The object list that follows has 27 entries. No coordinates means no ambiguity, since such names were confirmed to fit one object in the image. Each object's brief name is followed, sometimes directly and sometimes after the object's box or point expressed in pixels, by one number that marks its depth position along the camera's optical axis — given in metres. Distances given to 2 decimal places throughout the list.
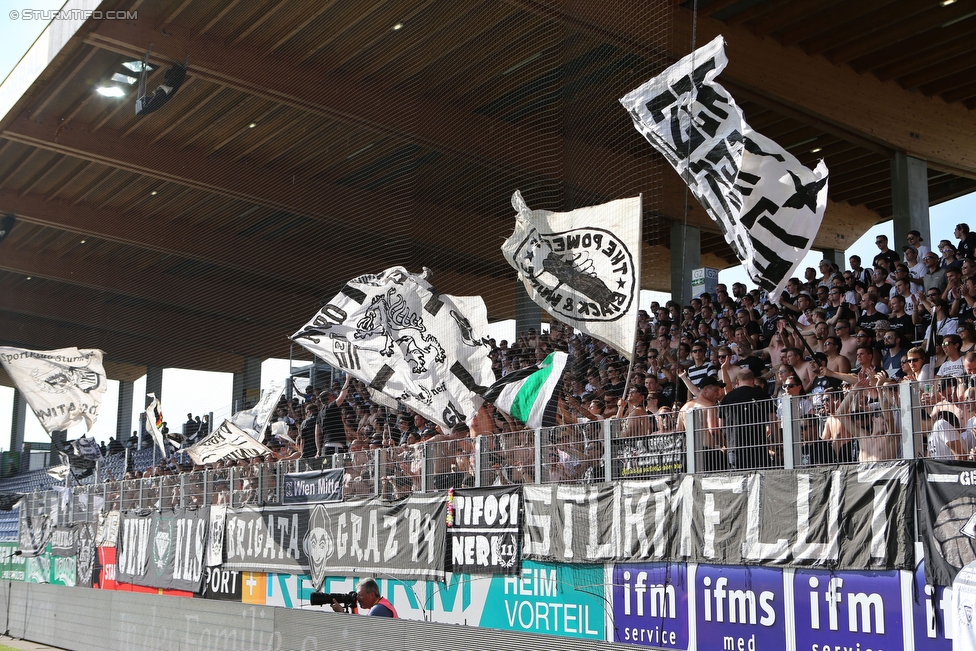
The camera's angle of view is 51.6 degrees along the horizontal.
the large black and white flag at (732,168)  8.76
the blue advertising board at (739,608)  8.20
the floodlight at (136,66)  17.44
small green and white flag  11.28
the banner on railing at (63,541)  22.28
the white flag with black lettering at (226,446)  16.98
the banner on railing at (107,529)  20.55
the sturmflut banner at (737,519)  7.63
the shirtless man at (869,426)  7.82
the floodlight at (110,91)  17.65
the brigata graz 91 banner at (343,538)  12.41
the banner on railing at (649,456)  9.53
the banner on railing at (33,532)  23.66
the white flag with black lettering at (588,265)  10.33
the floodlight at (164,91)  17.05
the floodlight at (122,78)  17.94
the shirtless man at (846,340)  10.84
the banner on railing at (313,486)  14.35
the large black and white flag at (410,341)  13.27
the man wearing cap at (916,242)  12.88
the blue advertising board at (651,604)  9.01
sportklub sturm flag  24.41
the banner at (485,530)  11.12
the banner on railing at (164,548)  17.39
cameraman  9.80
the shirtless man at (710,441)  9.15
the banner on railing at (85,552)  21.41
